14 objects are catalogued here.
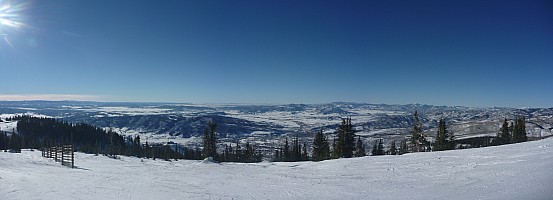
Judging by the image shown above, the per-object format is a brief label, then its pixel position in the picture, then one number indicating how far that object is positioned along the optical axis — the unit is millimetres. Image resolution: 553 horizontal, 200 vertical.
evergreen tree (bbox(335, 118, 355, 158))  56031
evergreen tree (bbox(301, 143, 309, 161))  77275
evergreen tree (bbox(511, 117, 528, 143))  63141
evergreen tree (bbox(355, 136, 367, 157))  69688
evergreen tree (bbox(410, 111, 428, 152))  60128
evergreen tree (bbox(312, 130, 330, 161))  61491
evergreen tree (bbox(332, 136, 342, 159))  56188
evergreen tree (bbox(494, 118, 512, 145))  67431
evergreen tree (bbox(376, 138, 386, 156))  78675
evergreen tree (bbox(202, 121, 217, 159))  64625
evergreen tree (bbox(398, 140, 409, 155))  77850
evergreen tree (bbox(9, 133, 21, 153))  89800
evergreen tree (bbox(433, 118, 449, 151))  62616
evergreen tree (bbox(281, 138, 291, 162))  79438
